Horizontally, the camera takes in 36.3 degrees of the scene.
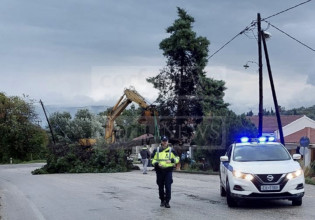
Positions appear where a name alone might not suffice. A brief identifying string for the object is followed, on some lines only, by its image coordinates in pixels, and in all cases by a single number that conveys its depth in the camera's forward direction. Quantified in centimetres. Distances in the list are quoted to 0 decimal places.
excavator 3475
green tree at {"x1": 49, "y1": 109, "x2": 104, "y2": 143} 7440
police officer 1191
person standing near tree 3008
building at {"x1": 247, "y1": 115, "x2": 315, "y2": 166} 5053
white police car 1081
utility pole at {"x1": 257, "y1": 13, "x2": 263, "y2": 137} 2816
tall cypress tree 4338
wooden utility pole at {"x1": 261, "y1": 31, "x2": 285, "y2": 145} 2782
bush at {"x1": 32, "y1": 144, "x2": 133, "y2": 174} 3319
